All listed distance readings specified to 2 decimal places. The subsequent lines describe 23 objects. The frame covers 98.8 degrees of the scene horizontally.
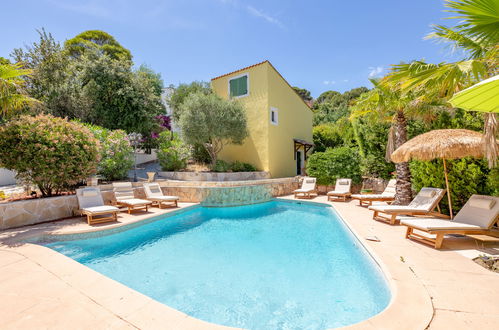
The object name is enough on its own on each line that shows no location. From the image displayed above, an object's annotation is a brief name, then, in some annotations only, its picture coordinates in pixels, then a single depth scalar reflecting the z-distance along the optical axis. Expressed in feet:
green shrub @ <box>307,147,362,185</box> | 42.04
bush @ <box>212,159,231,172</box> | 50.03
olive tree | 47.06
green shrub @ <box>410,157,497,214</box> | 20.20
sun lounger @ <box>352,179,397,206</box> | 30.68
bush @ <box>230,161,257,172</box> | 51.87
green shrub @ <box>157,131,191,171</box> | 51.31
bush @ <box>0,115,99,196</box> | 22.63
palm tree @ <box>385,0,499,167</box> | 11.82
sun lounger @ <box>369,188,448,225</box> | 21.03
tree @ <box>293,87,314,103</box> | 149.83
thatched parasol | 17.81
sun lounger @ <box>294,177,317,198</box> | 40.22
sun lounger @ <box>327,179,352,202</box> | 36.73
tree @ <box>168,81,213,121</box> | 64.28
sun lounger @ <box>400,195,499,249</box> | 15.16
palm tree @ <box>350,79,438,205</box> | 26.12
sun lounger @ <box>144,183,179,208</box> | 31.04
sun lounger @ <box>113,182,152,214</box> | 27.76
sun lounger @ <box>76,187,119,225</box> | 22.90
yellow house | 51.67
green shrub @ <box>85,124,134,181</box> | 36.58
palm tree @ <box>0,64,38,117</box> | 19.38
